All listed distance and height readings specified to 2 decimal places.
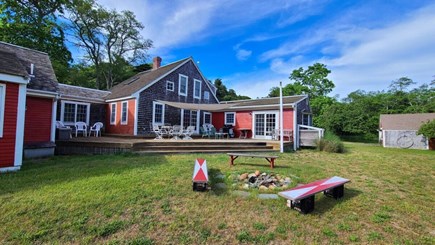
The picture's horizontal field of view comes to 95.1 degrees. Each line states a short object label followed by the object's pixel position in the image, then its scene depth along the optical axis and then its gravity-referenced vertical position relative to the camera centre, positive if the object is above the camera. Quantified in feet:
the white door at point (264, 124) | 44.11 +1.50
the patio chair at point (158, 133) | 38.08 -1.07
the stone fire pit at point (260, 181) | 14.49 -3.95
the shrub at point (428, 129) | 55.07 +1.78
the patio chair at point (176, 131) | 38.04 -0.64
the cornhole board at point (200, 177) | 13.17 -3.26
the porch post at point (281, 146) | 33.78 -2.63
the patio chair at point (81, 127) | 40.10 -0.40
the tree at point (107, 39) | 72.90 +35.37
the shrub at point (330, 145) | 35.76 -2.23
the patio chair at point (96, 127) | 41.81 -0.33
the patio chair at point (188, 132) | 38.84 -0.76
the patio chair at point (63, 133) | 30.40 -1.30
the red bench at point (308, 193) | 10.87 -3.48
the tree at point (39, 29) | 46.60 +23.88
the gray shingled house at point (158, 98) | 40.57 +6.71
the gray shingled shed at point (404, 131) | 62.56 +1.16
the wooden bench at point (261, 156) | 19.70 -2.75
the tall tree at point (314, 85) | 102.47 +25.28
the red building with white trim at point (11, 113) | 17.06 +0.92
